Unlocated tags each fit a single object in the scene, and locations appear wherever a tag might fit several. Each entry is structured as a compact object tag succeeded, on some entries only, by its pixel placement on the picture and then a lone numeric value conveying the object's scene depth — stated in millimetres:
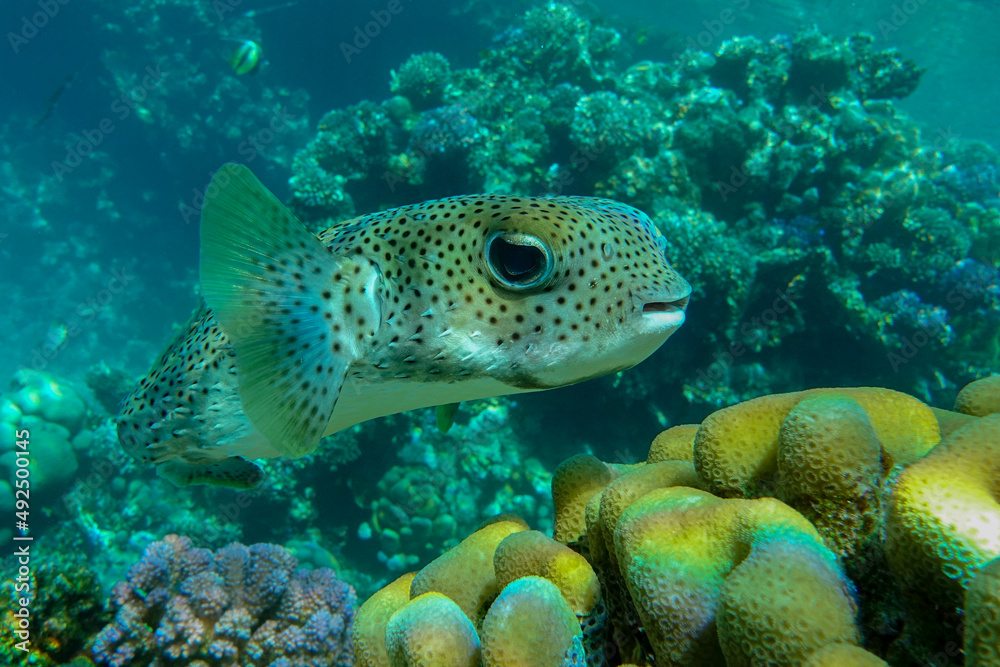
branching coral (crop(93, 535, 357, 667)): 643
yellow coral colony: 257
